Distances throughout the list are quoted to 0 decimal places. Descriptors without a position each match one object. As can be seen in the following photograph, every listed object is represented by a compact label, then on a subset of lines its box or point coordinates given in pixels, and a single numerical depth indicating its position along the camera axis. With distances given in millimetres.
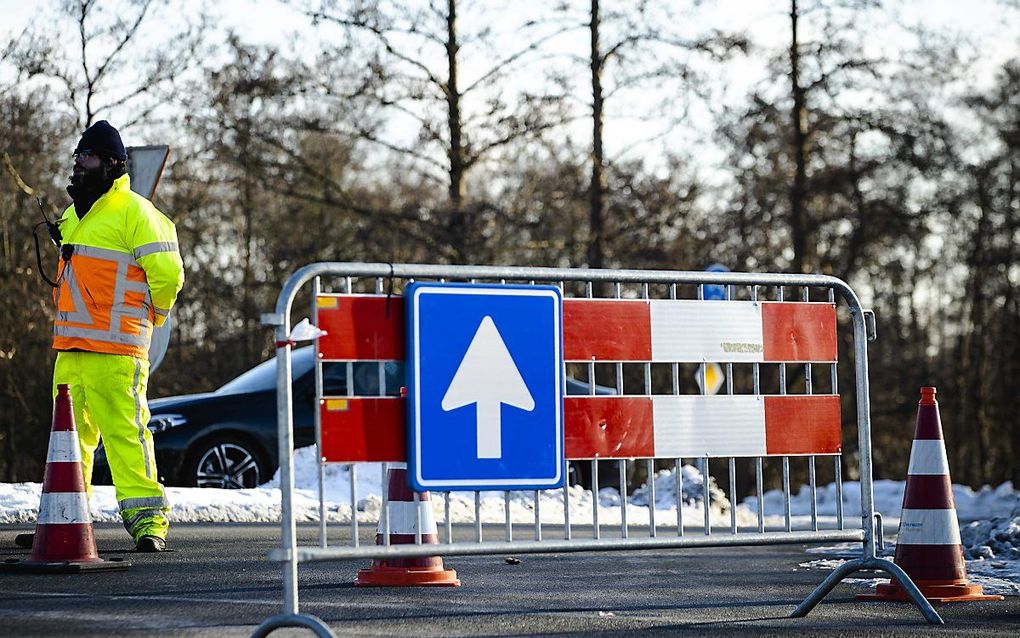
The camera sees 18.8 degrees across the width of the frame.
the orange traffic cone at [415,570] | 14337
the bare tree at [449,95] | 51394
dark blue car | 28575
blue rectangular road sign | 11345
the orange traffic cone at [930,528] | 14194
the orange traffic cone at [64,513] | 15748
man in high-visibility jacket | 16449
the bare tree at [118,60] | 49619
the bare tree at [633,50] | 52482
